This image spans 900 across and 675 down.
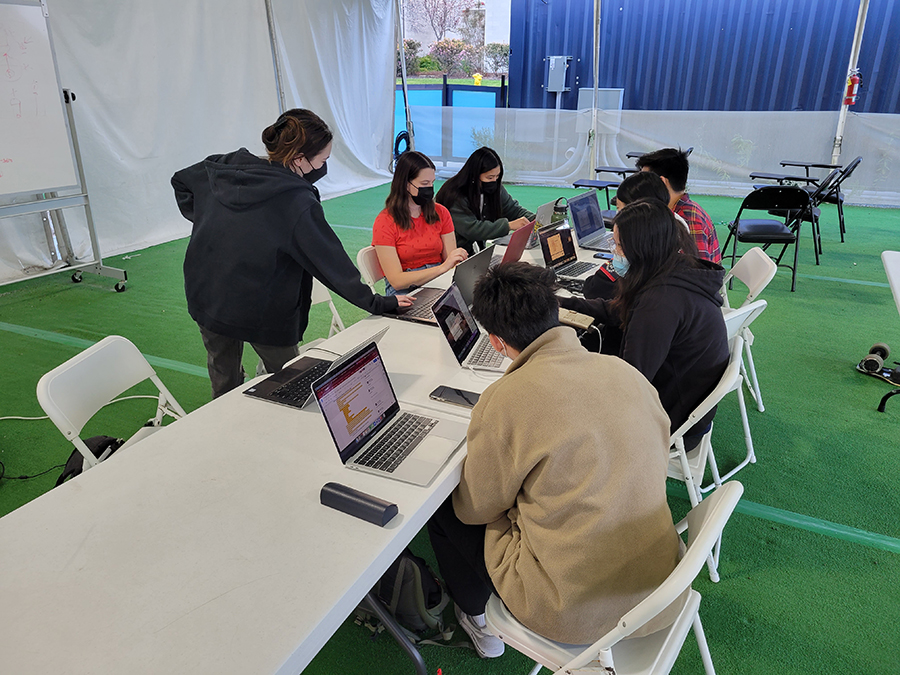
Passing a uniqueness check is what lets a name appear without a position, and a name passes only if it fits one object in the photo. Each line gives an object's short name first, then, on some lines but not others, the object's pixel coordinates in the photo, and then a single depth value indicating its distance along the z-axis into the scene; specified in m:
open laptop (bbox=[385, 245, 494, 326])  2.24
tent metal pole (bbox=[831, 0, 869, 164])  6.84
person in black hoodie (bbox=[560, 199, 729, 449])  1.79
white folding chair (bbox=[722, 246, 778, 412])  2.66
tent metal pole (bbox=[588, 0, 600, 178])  7.89
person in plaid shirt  2.86
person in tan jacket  1.11
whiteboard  3.85
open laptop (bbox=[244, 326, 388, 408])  1.69
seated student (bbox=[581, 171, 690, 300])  2.47
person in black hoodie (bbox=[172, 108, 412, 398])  1.91
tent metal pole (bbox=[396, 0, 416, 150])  8.66
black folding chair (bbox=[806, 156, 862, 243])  5.33
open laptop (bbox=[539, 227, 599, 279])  2.94
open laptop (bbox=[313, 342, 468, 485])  1.34
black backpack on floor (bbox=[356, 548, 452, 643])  1.61
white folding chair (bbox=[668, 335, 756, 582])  1.71
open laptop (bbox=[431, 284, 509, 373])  1.86
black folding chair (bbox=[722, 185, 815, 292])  4.40
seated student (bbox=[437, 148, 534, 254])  3.31
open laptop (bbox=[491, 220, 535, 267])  2.79
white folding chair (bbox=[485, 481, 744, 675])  0.96
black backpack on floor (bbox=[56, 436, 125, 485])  1.76
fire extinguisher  7.01
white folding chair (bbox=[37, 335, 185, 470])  1.58
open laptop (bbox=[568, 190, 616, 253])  3.52
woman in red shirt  2.71
